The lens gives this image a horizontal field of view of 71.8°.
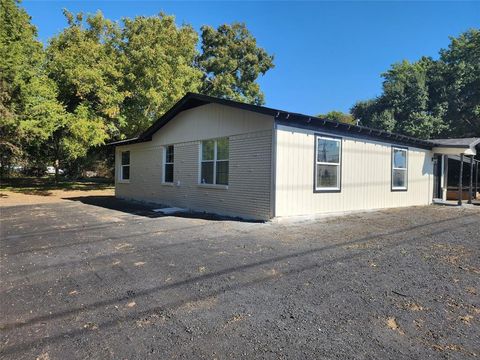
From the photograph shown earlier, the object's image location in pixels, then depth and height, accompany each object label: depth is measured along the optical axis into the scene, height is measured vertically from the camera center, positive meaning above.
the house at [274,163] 8.93 +0.37
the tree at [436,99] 27.64 +6.67
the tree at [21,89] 14.94 +3.82
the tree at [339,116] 41.89 +7.87
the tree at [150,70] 19.73 +6.29
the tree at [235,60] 29.88 +10.62
